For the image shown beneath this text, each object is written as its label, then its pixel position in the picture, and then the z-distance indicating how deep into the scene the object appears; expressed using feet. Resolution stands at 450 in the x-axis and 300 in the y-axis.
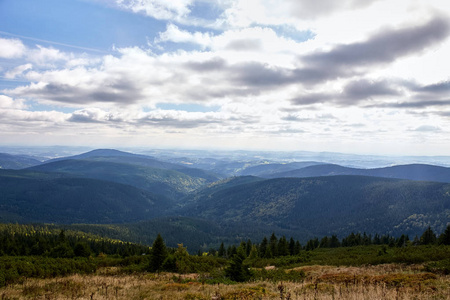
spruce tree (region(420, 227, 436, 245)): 251.19
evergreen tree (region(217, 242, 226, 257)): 365.40
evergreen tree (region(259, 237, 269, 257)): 286.62
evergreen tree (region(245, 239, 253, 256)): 337.93
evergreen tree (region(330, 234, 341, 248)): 356.81
